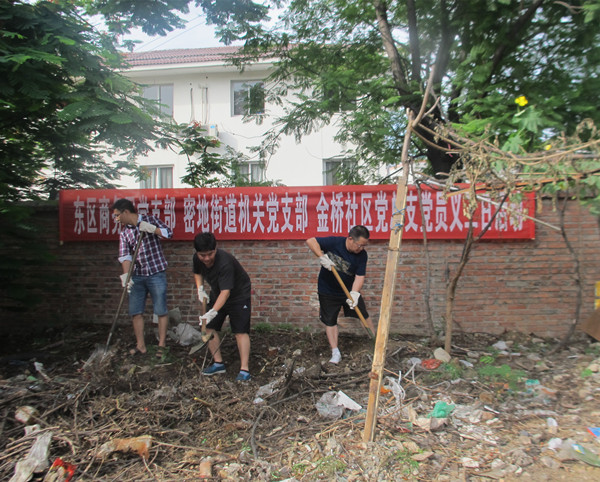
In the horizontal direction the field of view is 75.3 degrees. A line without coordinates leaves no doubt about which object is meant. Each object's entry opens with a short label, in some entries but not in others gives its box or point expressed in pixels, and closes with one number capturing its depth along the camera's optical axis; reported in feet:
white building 35.04
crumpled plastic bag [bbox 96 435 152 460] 8.41
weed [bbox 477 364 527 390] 11.91
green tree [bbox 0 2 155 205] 11.88
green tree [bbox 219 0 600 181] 14.98
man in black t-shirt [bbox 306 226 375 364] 13.55
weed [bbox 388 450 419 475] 7.96
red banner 15.80
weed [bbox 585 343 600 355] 13.54
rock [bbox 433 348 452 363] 13.16
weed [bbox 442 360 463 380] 12.17
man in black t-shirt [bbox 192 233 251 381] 12.02
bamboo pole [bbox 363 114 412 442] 8.69
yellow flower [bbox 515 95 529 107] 10.84
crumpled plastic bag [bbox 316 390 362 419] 10.07
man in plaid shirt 13.94
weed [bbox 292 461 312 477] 8.07
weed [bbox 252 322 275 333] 16.49
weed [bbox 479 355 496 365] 13.21
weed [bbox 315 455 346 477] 7.94
